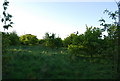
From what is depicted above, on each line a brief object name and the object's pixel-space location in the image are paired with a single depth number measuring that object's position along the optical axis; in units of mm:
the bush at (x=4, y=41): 3394
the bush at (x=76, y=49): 6544
